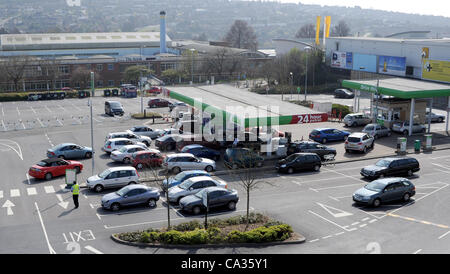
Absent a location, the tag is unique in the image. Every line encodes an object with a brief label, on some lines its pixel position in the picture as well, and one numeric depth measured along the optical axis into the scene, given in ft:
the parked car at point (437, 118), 158.92
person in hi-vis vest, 78.74
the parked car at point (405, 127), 138.51
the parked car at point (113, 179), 89.04
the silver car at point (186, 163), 99.65
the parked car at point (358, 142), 118.42
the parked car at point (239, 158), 99.53
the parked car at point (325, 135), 129.29
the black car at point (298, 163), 101.81
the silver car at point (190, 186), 82.07
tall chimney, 351.07
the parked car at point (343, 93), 225.46
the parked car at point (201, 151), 110.52
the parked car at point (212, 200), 77.41
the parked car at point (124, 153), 107.55
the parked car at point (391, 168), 96.99
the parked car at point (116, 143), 114.73
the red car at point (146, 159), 104.94
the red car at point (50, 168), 96.37
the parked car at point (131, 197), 78.64
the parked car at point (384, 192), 81.20
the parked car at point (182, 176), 87.76
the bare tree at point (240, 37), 559.79
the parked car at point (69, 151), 111.14
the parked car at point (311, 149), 111.66
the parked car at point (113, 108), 172.14
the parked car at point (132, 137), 123.75
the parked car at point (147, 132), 132.98
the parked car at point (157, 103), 190.08
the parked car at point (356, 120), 148.66
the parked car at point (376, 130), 133.18
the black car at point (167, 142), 120.98
